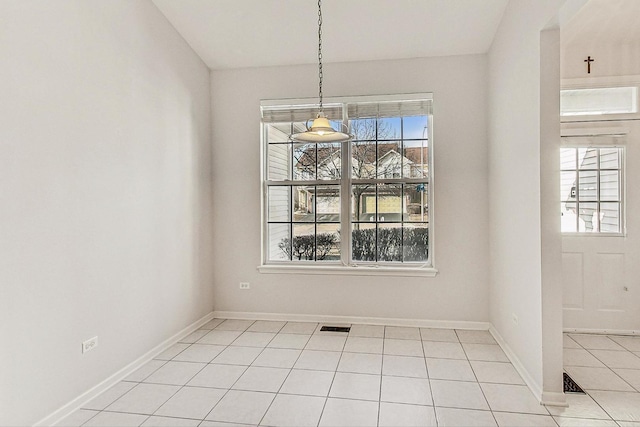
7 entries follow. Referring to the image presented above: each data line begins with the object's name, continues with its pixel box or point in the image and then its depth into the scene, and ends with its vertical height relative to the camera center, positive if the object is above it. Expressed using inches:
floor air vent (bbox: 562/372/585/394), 102.1 -49.7
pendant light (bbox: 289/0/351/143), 103.6 +22.7
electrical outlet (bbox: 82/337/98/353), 99.1 -35.8
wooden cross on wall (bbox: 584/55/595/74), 144.5 +58.5
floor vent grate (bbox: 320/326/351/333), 155.7 -49.7
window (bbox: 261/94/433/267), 163.8 +12.0
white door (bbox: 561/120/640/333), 143.8 -9.2
